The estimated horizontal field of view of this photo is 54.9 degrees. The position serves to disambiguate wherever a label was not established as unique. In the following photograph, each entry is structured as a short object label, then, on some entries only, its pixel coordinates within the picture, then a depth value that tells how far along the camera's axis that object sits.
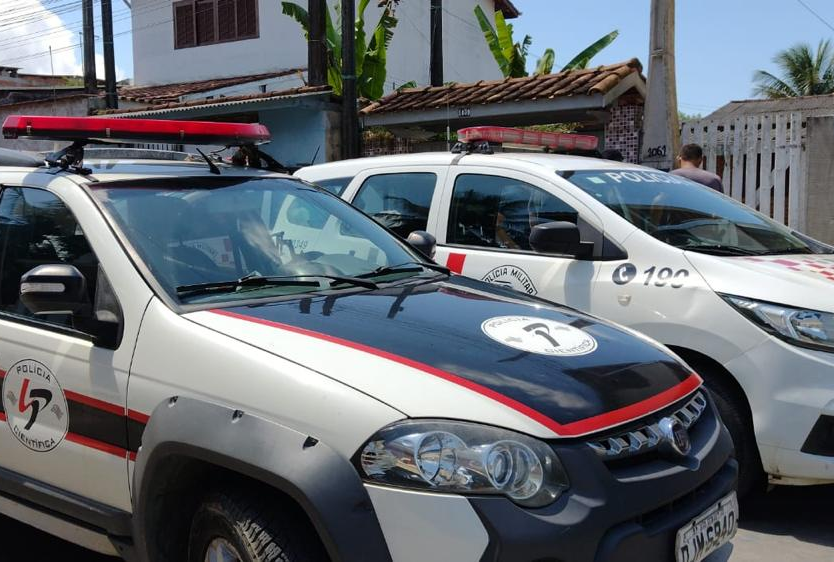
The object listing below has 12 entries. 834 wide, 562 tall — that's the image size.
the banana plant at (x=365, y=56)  14.92
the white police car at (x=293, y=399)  1.97
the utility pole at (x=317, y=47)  13.48
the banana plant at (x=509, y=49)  14.76
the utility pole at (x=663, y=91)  9.33
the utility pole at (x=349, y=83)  12.31
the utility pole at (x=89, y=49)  20.02
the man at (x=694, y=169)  6.86
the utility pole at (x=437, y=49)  16.12
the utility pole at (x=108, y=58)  18.33
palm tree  31.08
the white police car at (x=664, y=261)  3.50
